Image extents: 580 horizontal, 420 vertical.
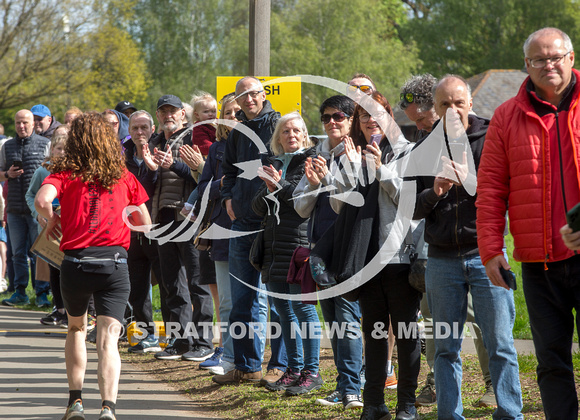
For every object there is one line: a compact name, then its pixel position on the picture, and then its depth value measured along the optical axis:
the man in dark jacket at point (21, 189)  23.03
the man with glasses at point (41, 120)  24.20
